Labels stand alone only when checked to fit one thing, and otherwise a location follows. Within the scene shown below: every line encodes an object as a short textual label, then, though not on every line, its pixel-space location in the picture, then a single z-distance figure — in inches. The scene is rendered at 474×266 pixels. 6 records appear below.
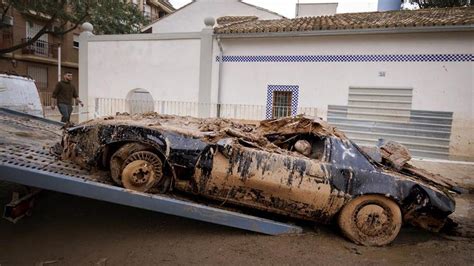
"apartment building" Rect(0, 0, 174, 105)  963.3
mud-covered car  156.7
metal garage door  354.6
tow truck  137.2
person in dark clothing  348.2
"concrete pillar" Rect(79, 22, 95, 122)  506.6
